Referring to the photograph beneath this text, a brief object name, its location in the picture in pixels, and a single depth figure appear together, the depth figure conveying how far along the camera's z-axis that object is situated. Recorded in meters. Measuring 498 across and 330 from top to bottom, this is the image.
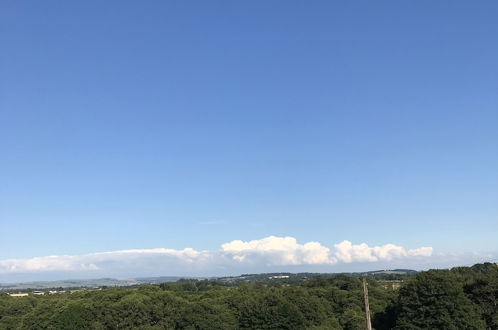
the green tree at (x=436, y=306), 70.62
